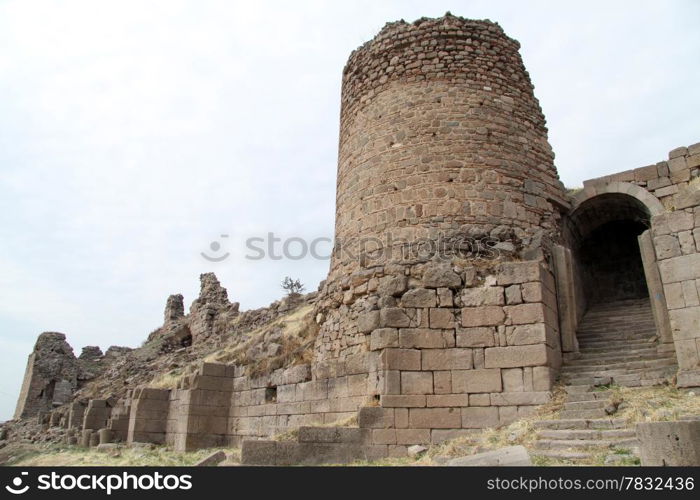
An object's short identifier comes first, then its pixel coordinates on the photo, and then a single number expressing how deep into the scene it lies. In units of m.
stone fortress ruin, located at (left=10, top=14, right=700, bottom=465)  7.95
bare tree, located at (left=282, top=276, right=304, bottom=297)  38.36
